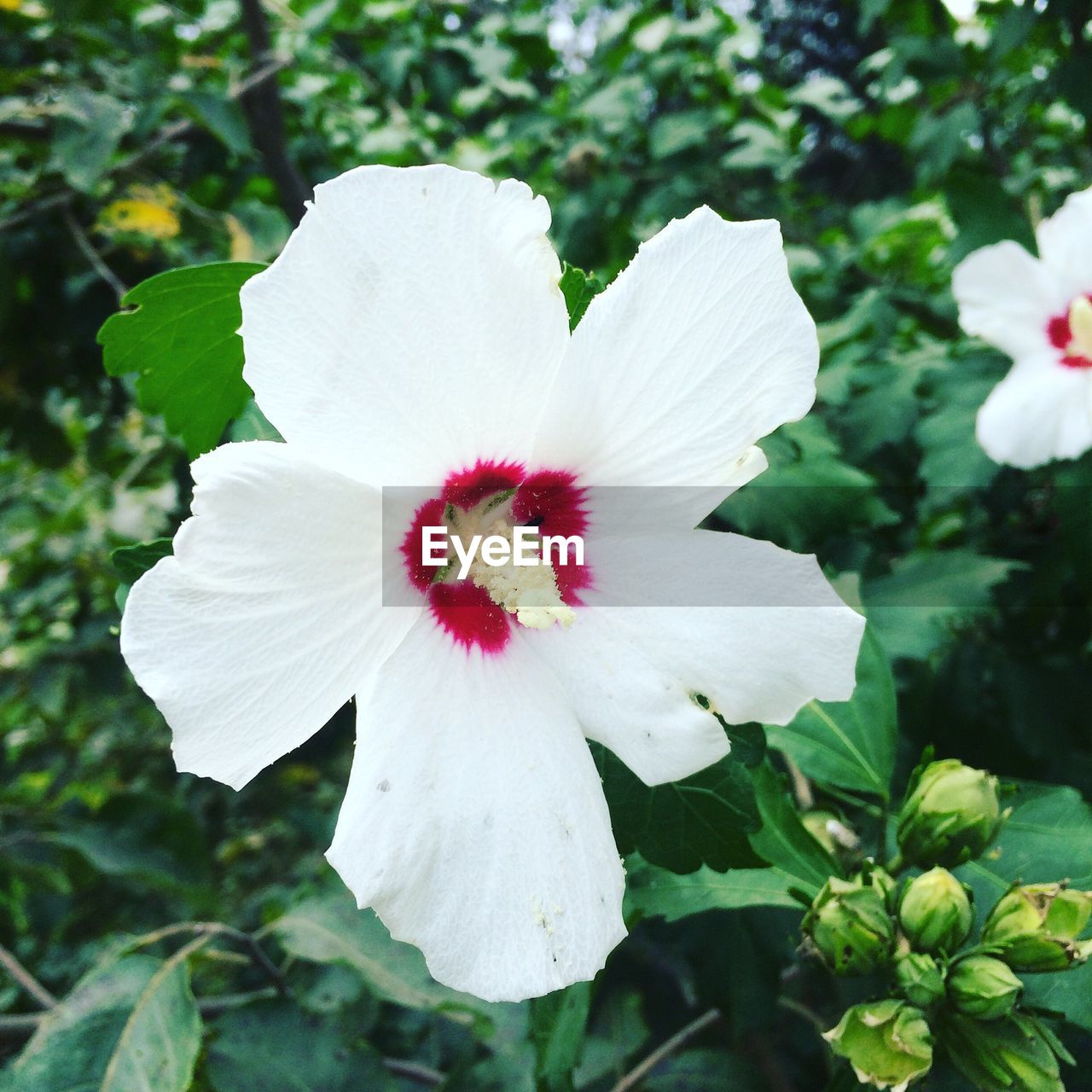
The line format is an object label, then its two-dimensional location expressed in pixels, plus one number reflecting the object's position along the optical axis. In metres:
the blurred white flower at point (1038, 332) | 0.24
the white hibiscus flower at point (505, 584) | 0.12
